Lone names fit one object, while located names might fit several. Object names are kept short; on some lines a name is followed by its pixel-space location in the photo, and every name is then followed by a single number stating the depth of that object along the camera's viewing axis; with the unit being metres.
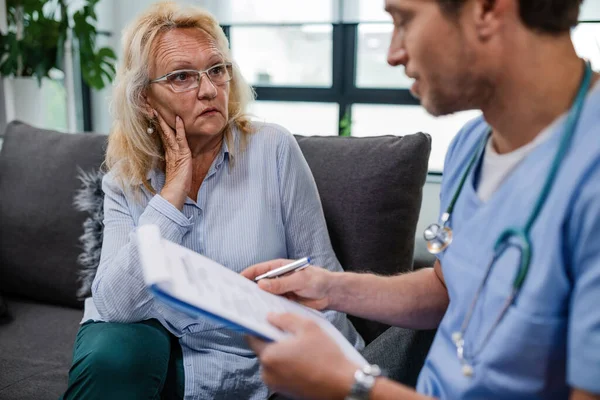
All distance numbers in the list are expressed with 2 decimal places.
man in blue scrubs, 0.70
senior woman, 1.43
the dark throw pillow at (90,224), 1.95
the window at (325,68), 3.17
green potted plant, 3.02
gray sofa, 1.65
